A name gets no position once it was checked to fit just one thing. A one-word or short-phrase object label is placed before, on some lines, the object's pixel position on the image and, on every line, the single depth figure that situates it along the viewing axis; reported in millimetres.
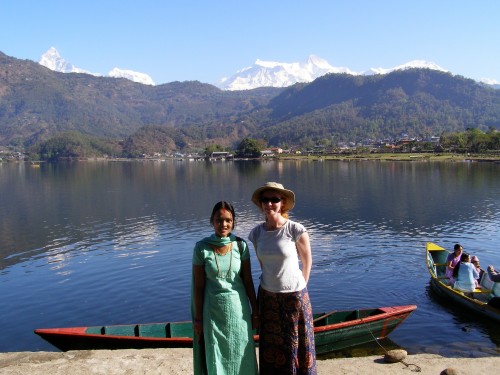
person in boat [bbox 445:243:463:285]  16994
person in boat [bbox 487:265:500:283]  14242
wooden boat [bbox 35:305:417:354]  11312
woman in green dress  5672
